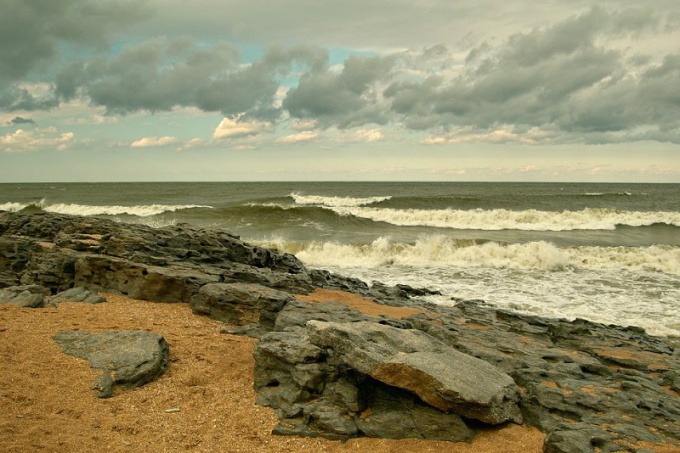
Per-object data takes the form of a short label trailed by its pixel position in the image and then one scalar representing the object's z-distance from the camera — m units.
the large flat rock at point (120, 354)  6.41
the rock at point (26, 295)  9.23
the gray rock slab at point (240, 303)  9.25
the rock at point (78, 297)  9.95
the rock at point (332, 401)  5.53
